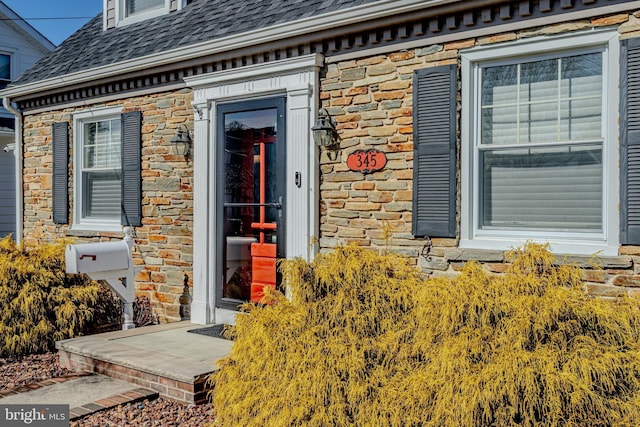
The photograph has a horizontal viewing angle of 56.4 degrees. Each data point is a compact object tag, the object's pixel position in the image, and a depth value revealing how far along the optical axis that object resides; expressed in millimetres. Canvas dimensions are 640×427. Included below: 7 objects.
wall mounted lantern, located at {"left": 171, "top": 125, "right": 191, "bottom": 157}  6422
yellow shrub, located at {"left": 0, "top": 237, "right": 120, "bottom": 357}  5746
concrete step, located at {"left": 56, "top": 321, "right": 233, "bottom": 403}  4309
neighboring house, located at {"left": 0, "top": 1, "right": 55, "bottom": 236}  14125
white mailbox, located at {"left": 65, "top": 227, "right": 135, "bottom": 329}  5703
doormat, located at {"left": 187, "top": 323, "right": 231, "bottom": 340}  5669
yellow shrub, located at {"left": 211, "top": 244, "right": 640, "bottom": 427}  3000
